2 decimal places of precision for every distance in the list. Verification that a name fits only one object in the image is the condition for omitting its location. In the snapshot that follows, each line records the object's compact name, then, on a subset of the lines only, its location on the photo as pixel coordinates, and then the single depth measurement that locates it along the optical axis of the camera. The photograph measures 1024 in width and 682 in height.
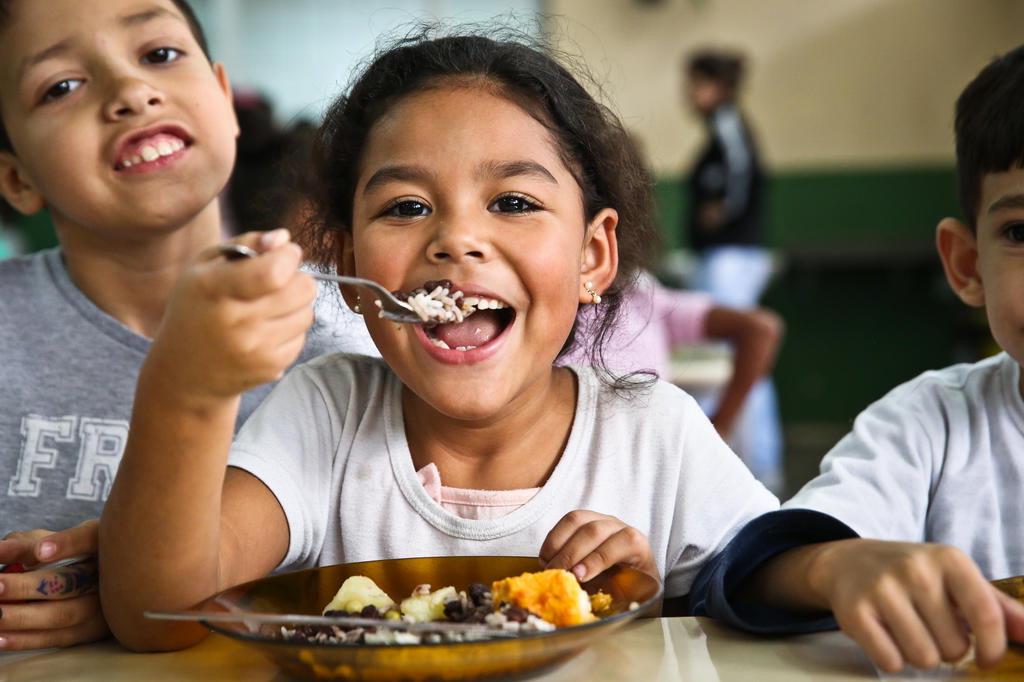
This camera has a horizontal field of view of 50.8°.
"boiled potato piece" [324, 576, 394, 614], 0.86
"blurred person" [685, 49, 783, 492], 5.98
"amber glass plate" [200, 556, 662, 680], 0.69
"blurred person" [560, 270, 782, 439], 3.04
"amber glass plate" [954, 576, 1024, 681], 0.77
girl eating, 1.06
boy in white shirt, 0.90
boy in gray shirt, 1.37
